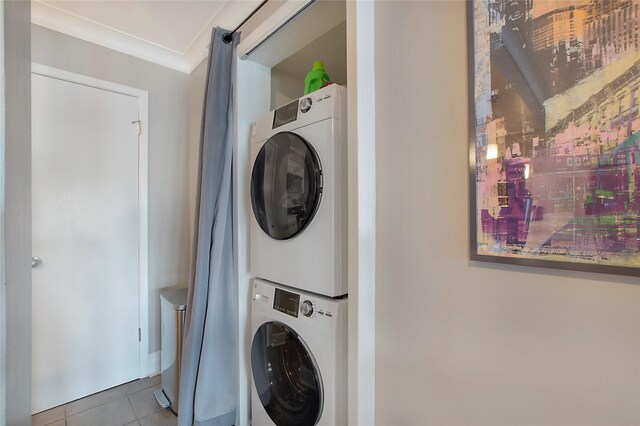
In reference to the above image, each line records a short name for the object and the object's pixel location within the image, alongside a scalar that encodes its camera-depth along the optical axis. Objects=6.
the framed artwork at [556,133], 0.65
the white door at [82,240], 1.79
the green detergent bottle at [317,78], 1.43
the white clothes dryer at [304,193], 1.13
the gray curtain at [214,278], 1.53
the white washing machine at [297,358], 1.11
